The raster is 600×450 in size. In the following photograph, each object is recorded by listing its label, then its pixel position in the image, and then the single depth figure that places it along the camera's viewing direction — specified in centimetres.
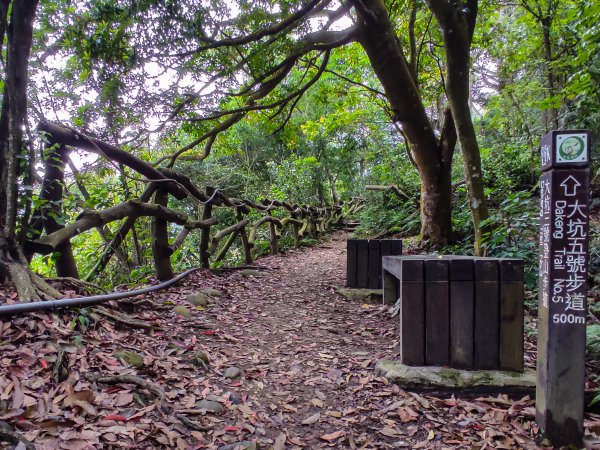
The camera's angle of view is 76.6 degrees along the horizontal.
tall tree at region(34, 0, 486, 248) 473
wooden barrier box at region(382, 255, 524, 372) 280
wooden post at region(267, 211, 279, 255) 855
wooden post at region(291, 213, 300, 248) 1029
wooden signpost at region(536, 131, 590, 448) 208
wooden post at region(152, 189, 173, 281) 448
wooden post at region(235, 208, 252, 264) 692
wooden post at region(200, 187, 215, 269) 558
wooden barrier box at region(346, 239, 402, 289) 546
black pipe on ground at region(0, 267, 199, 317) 215
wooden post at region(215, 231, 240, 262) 659
